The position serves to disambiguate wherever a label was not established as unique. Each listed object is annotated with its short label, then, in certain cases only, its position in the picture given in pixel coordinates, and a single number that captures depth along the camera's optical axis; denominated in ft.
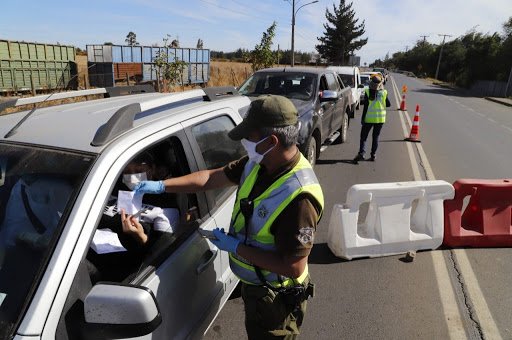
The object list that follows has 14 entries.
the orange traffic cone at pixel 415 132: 37.29
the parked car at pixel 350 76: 51.76
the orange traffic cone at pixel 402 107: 64.08
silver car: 4.95
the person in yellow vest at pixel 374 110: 27.76
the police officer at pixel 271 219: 5.93
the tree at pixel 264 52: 77.97
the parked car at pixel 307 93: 22.38
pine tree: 268.41
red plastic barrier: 14.90
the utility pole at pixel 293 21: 94.66
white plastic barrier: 13.79
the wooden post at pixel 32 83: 64.09
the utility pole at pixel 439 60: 265.71
